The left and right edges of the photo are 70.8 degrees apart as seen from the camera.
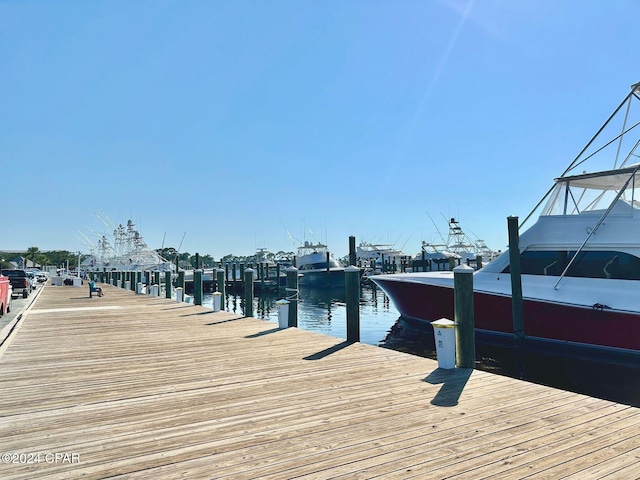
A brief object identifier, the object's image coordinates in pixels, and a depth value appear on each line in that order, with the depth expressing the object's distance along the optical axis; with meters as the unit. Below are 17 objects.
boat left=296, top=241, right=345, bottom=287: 49.84
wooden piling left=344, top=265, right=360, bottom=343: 8.56
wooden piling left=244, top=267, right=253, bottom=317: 13.14
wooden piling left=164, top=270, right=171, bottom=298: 22.82
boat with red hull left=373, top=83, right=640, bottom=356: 11.33
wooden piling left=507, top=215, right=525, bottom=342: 12.30
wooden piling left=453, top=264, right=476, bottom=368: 6.30
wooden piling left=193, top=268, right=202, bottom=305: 17.33
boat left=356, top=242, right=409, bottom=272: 72.38
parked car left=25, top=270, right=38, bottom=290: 34.33
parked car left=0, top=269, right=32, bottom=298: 25.66
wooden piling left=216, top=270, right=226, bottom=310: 16.56
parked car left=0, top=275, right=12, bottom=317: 15.38
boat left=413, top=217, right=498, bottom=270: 57.12
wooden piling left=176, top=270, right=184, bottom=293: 20.50
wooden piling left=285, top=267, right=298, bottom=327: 11.08
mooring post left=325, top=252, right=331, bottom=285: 49.03
